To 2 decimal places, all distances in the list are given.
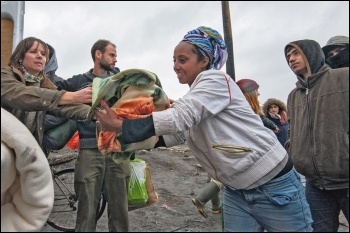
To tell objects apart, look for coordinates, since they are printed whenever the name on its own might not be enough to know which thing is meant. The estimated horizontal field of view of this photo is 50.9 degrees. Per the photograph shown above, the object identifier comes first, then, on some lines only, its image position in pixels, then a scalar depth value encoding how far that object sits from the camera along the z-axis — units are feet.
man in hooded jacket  7.29
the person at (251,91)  14.83
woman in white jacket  5.96
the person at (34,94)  6.49
